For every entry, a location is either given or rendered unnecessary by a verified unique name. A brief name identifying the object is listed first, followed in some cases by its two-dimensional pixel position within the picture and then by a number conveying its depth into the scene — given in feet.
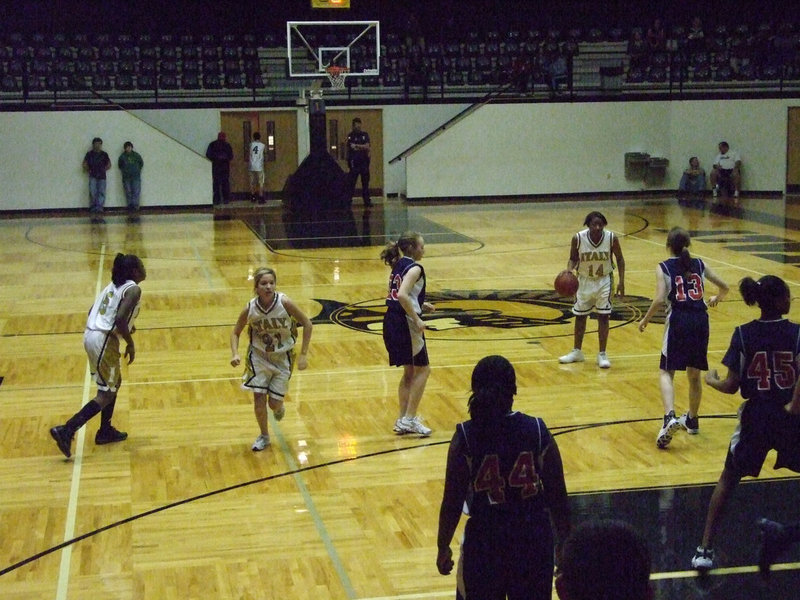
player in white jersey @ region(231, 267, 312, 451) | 27.43
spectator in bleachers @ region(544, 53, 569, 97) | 98.89
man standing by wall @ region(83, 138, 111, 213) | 89.35
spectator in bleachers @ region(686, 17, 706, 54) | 104.27
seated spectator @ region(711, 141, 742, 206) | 97.45
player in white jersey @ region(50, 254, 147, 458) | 28.14
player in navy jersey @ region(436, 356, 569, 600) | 14.10
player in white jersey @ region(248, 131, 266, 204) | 95.09
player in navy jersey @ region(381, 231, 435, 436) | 28.25
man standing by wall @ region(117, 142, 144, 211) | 90.17
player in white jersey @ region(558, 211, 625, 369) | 35.81
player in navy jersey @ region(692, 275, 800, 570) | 19.26
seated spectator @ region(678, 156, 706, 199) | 98.89
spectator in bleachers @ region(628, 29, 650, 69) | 103.86
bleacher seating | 99.04
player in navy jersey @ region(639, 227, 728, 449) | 27.71
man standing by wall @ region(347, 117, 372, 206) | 91.61
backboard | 99.09
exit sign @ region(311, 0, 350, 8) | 92.84
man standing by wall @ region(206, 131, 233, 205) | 93.76
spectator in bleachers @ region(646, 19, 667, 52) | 104.37
